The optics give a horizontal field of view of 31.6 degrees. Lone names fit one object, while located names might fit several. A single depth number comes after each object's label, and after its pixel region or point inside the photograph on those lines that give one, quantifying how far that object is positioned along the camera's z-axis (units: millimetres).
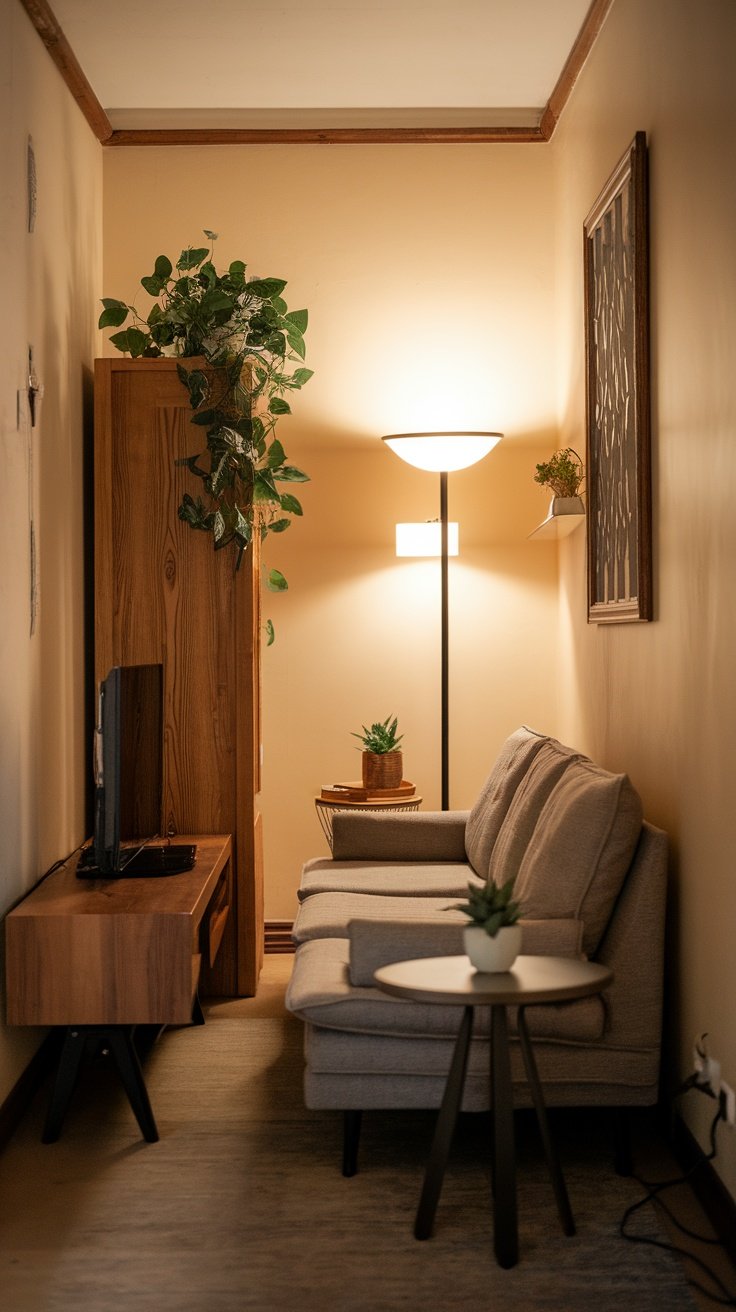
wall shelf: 4574
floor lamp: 4836
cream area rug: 2518
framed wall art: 3508
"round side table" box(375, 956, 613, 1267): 2512
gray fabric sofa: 2961
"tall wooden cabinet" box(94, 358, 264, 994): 4469
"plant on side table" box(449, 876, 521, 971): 2623
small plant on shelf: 4605
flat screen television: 3504
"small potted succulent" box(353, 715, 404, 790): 4992
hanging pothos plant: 4363
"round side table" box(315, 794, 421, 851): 4957
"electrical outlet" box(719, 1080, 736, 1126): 2664
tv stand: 3266
